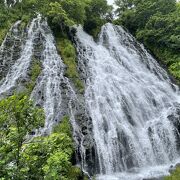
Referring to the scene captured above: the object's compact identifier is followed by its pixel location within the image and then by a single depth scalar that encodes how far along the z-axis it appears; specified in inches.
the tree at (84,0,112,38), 1166.3
